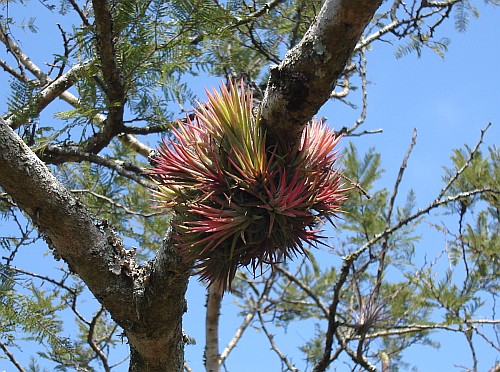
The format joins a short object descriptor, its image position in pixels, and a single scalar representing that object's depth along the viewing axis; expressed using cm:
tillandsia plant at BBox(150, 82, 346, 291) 201
